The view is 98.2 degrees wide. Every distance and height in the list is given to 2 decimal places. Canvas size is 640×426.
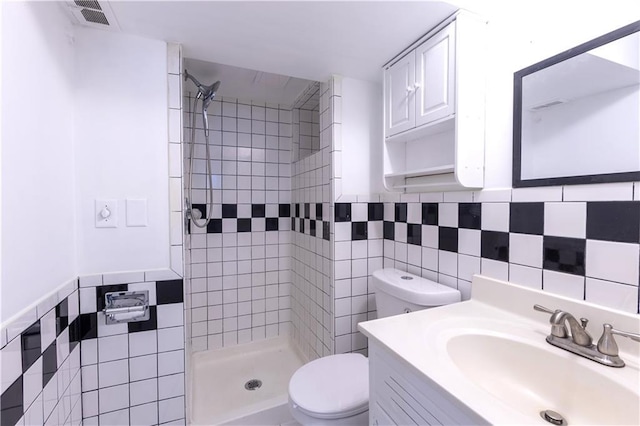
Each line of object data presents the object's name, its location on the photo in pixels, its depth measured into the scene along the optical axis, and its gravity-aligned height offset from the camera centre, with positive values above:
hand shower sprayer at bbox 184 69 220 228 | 1.65 +0.67
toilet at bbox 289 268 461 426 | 1.11 -0.79
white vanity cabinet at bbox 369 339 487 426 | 0.60 -0.48
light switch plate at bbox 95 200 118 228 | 1.21 -0.03
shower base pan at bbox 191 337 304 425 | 1.59 -1.22
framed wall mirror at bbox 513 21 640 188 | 0.78 +0.30
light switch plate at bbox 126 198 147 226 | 1.24 -0.02
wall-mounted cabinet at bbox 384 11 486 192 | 1.12 +0.46
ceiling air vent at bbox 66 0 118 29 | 1.03 +0.76
